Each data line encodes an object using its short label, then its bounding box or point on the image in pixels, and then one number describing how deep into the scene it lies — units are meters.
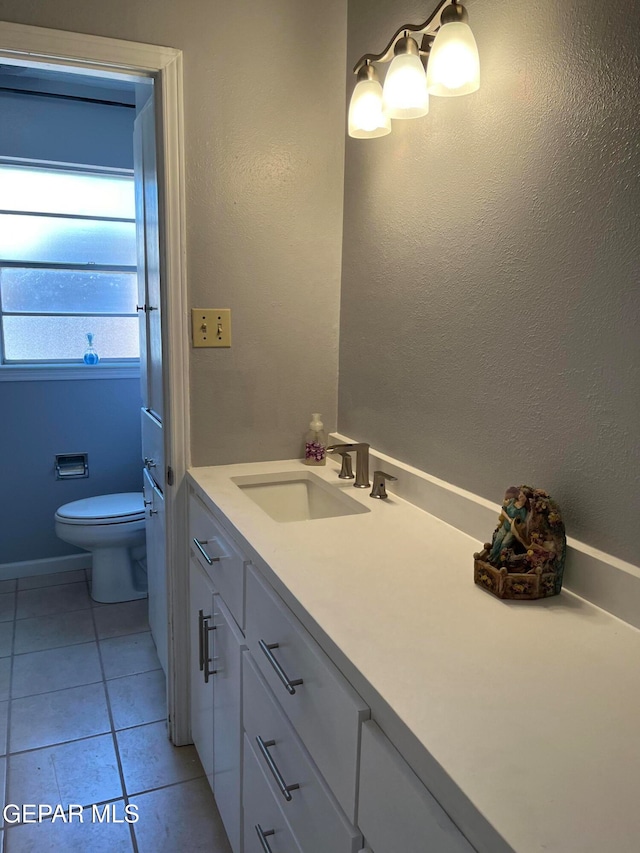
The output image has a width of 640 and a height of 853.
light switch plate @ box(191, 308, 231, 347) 1.80
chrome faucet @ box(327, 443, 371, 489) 1.69
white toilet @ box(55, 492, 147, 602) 2.83
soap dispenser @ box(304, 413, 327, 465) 1.90
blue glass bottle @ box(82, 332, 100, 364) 3.17
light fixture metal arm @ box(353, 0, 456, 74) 1.27
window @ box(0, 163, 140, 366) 3.05
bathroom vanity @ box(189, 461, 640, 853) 0.64
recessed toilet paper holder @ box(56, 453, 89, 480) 3.17
